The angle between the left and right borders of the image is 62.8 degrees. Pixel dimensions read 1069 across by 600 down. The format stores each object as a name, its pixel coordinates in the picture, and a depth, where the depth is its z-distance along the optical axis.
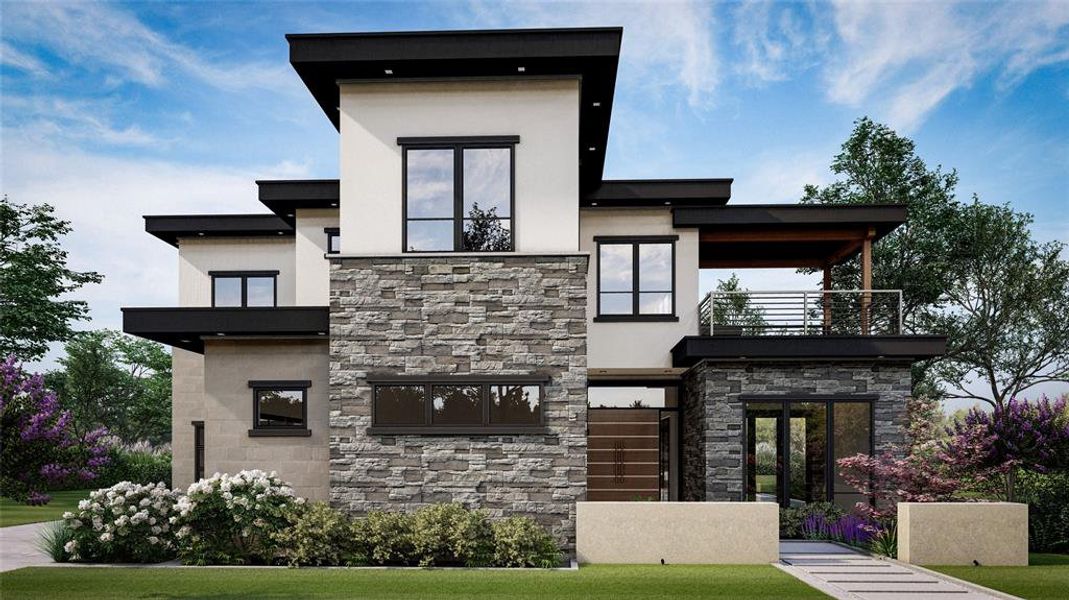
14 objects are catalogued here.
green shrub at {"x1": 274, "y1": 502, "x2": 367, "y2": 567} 12.48
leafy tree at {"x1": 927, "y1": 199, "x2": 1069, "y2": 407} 28.75
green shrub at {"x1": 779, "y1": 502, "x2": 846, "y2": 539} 16.02
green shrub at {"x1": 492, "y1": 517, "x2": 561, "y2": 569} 12.48
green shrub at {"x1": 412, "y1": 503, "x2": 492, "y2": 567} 12.42
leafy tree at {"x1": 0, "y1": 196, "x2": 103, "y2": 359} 32.81
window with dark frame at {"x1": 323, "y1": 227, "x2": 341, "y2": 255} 18.66
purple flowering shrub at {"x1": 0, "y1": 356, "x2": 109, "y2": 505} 7.99
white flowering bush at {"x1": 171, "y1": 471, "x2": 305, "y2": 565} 12.61
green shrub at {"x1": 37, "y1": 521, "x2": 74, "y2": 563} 12.76
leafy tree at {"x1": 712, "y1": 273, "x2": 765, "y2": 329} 16.94
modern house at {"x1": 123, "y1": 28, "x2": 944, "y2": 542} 13.59
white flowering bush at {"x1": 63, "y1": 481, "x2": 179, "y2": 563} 12.62
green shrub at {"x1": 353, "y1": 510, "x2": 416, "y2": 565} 12.52
